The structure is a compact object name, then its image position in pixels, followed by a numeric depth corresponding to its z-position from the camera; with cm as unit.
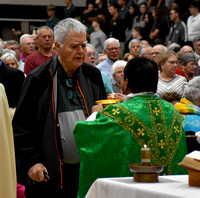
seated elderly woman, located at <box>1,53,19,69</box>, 1003
